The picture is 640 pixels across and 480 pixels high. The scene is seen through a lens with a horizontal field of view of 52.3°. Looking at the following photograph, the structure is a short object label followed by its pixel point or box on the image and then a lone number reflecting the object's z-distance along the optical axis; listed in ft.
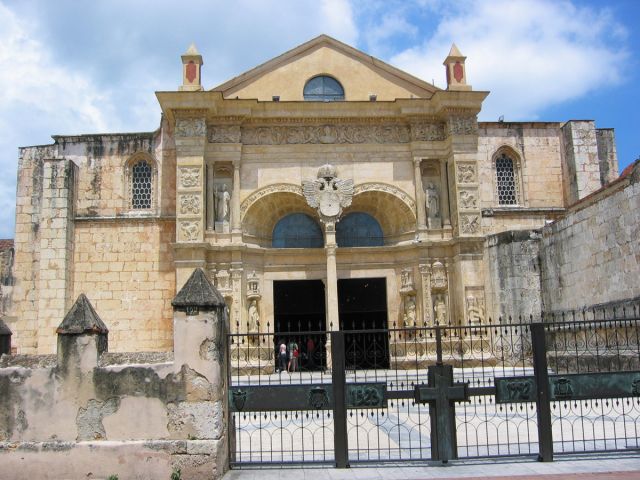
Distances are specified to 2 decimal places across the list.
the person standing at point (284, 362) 64.91
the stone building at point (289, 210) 73.92
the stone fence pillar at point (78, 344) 28.04
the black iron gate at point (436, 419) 28.99
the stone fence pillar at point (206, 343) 27.86
